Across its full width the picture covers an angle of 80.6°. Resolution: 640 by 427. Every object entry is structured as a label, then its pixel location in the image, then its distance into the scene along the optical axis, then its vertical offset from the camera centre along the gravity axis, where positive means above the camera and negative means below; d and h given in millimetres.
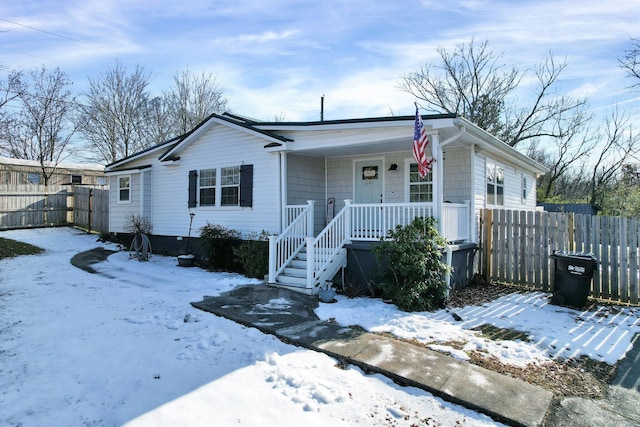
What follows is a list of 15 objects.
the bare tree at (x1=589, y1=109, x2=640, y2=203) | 27141 +4870
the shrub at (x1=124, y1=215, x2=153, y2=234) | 12791 -329
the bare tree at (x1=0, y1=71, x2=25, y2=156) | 19547 +6527
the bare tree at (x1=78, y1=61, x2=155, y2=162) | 24328 +6524
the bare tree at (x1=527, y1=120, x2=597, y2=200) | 28594 +5038
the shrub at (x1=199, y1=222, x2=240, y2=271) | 10273 -851
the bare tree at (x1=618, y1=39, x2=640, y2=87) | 16242 +7066
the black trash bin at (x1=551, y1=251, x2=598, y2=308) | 6887 -1143
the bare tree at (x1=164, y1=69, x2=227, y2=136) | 26203 +8102
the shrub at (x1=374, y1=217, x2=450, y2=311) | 6699 -929
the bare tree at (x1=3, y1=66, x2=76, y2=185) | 23453 +6276
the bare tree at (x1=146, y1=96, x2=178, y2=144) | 25797 +6455
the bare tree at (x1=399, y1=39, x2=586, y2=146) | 25016 +8381
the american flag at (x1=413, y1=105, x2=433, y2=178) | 6891 +1369
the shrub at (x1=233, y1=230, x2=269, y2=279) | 9133 -1003
